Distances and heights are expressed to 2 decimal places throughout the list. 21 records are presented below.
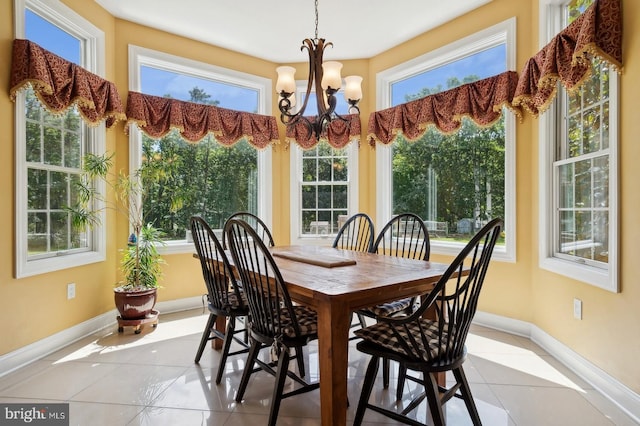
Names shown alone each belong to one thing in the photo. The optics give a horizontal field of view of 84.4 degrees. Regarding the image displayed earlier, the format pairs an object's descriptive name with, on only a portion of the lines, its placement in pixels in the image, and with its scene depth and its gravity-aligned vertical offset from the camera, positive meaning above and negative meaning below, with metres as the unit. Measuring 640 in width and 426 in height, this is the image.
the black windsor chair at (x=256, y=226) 4.12 -0.16
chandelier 2.37 +0.87
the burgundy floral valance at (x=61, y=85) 2.39 +0.97
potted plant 2.89 -0.10
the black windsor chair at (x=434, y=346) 1.45 -0.60
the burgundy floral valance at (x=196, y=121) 3.42 +0.97
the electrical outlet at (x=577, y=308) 2.38 -0.66
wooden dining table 1.49 -0.36
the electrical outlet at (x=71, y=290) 2.87 -0.64
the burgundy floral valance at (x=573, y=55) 1.98 +0.99
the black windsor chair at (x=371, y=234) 2.97 -0.19
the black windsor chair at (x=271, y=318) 1.69 -0.55
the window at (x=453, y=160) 3.19 +0.53
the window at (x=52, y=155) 2.49 +0.46
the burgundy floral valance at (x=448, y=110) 3.01 +0.99
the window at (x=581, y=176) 2.12 +0.25
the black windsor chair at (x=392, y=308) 2.18 -0.62
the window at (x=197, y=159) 3.60 +0.60
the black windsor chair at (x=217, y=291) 2.24 -0.53
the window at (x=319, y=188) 4.33 +0.30
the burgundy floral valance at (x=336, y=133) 4.09 +0.92
